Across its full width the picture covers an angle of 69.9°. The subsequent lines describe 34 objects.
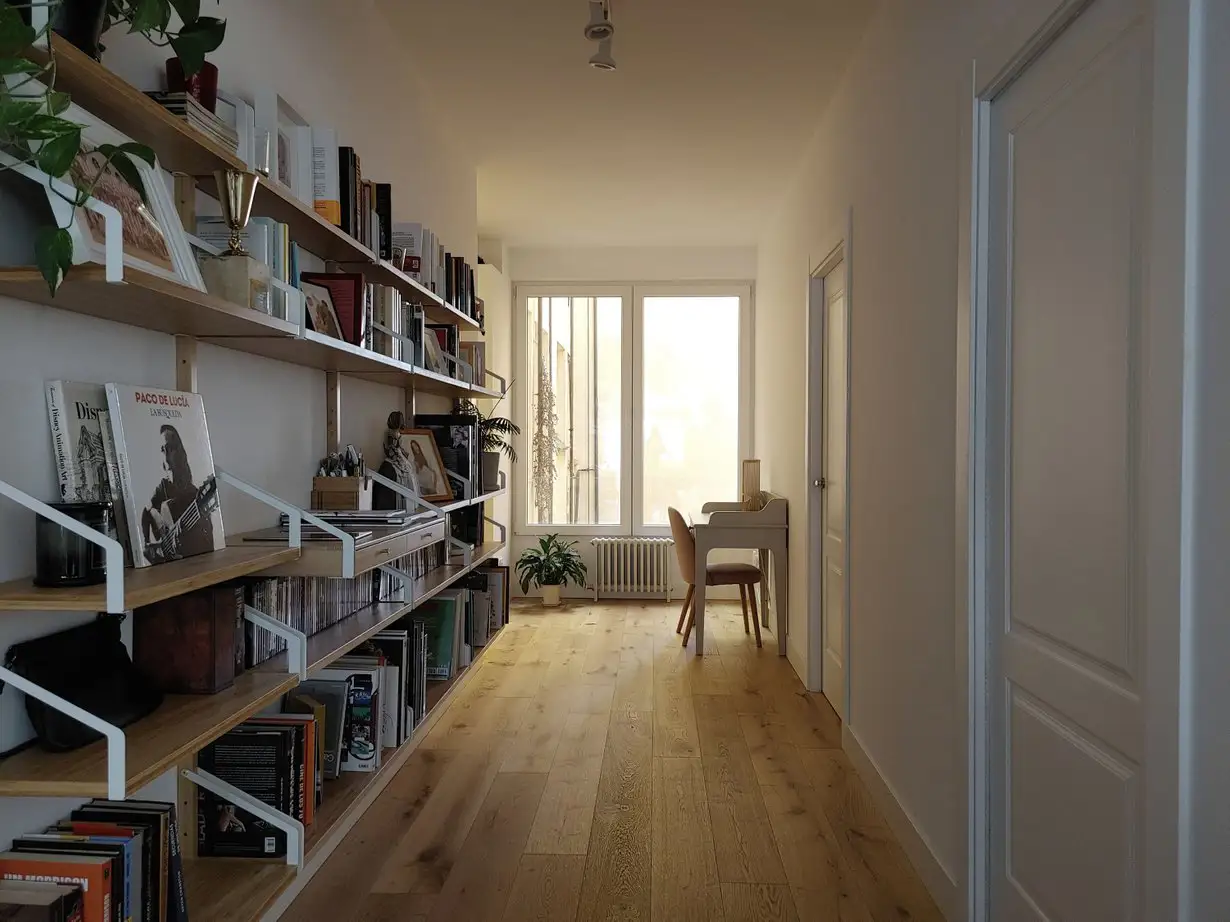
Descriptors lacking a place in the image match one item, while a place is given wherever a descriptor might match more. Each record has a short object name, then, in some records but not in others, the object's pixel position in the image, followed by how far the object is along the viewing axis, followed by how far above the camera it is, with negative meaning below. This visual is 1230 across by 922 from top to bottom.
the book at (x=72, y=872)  1.45 -0.71
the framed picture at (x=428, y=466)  3.43 -0.07
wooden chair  5.40 -0.76
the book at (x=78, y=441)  1.57 +0.01
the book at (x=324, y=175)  2.47 +0.76
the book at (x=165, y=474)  1.63 -0.05
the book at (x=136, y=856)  1.60 -0.76
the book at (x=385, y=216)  2.91 +0.77
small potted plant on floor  6.80 -0.94
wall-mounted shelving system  1.37 -0.23
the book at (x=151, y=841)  1.65 -0.75
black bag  1.49 -0.42
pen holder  2.72 -0.14
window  7.18 +0.34
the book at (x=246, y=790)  2.11 -0.85
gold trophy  1.83 +0.38
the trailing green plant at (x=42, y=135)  1.11 +0.42
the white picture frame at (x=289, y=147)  2.28 +0.80
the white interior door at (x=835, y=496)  3.86 -0.23
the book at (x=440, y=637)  3.63 -0.78
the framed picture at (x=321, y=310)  2.32 +0.37
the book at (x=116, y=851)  1.53 -0.71
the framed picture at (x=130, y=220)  1.33 +0.38
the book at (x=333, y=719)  2.63 -0.81
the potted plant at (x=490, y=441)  4.23 +0.04
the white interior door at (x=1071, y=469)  1.50 -0.04
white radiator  7.04 -0.94
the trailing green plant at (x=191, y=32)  1.42 +0.70
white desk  5.29 -0.53
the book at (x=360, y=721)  2.71 -0.85
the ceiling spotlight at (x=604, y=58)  3.21 +1.43
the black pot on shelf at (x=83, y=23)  1.39 +0.68
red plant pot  1.86 +0.77
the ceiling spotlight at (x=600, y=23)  3.08 +1.50
